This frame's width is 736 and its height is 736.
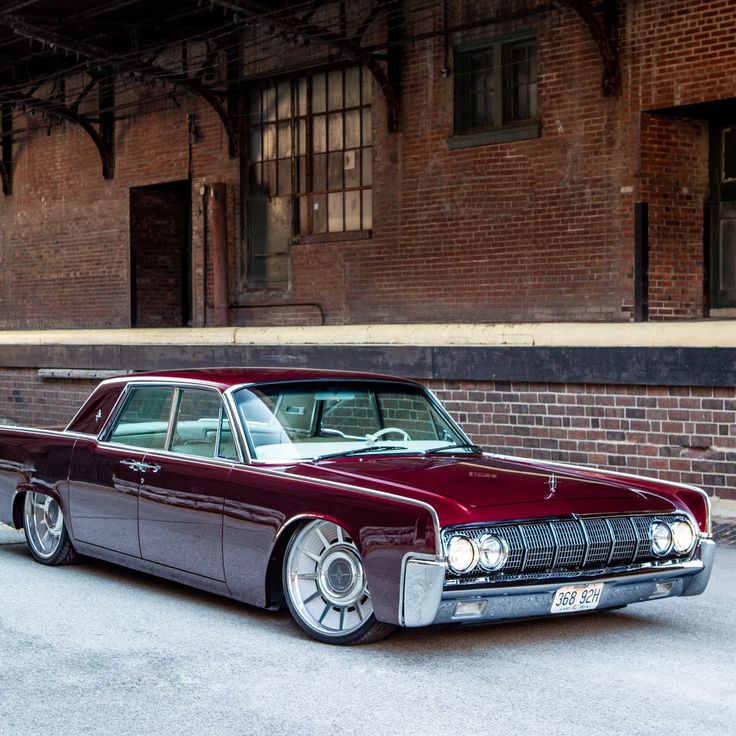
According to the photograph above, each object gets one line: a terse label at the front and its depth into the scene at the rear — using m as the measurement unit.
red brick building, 11.34
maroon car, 5.50
